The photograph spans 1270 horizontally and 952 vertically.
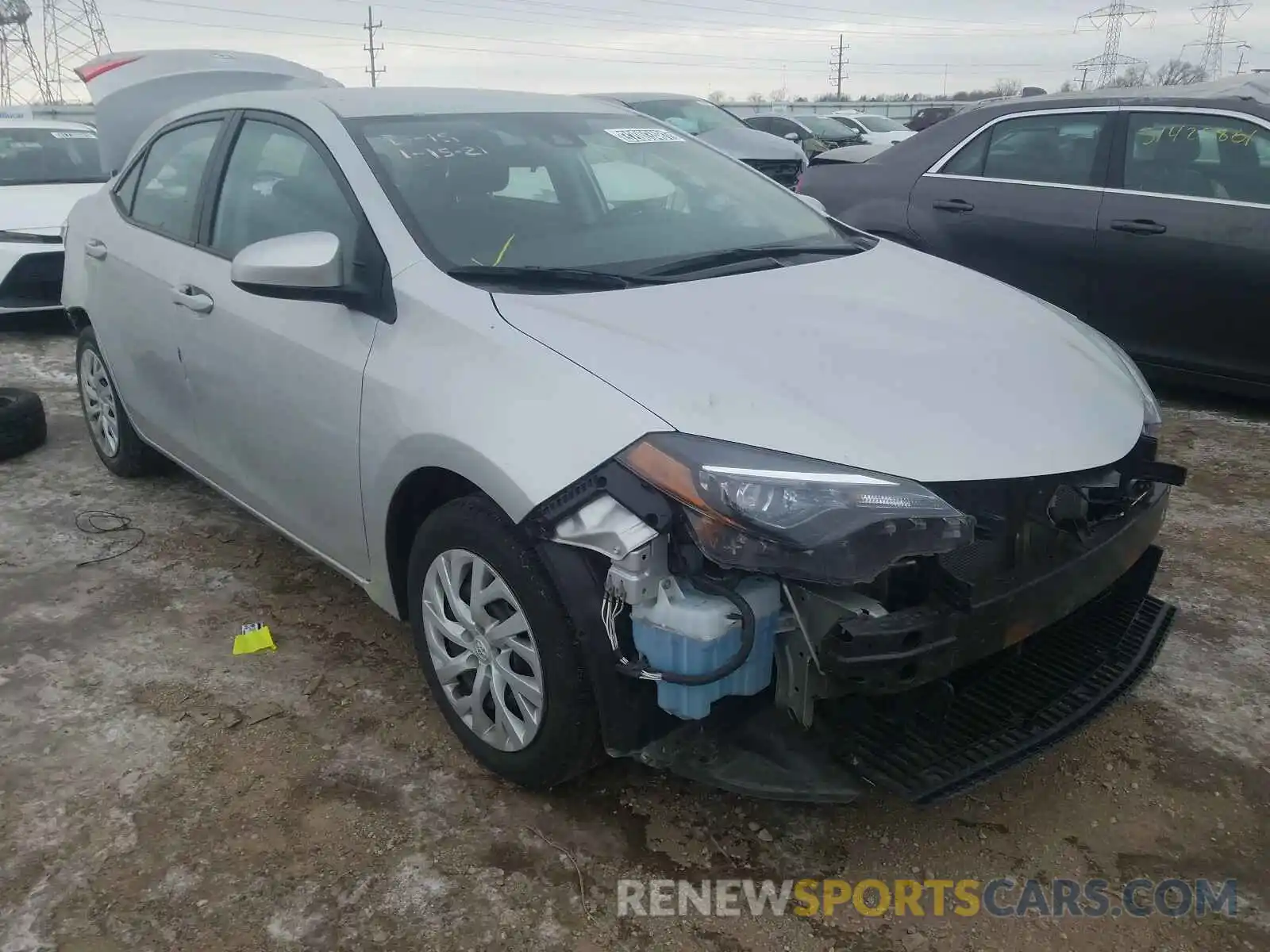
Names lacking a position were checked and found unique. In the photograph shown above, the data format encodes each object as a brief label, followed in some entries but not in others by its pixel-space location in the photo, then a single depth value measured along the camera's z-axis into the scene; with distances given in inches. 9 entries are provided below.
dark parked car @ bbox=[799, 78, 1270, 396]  191.0
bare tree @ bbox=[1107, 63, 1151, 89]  1655.4
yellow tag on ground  127.4
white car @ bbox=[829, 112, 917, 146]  1021.0
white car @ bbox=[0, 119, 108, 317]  279.7
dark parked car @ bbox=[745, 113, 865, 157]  896.9
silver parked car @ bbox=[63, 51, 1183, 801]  78.9
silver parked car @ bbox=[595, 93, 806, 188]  434.3
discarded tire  190.4
